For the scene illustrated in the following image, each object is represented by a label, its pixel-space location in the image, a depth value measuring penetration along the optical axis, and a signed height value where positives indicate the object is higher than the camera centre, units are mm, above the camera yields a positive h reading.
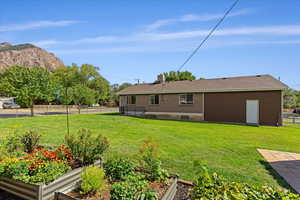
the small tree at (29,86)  18062 +1522
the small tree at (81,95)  25750 +660
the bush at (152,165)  3105 -1350
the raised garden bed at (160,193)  2523 -1609
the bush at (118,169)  3199 -1452
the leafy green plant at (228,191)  1878 -1198
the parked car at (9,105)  34156 -1390
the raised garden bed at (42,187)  2582 -1569
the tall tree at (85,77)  47094 +6864
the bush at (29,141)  4750 -1305
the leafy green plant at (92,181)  2631 -1396
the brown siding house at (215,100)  12959 -86
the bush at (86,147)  3582 -1123
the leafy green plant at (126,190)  2271 -1391
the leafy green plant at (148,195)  2264 -1415
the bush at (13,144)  4508 -1327
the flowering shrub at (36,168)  2768 -1332
